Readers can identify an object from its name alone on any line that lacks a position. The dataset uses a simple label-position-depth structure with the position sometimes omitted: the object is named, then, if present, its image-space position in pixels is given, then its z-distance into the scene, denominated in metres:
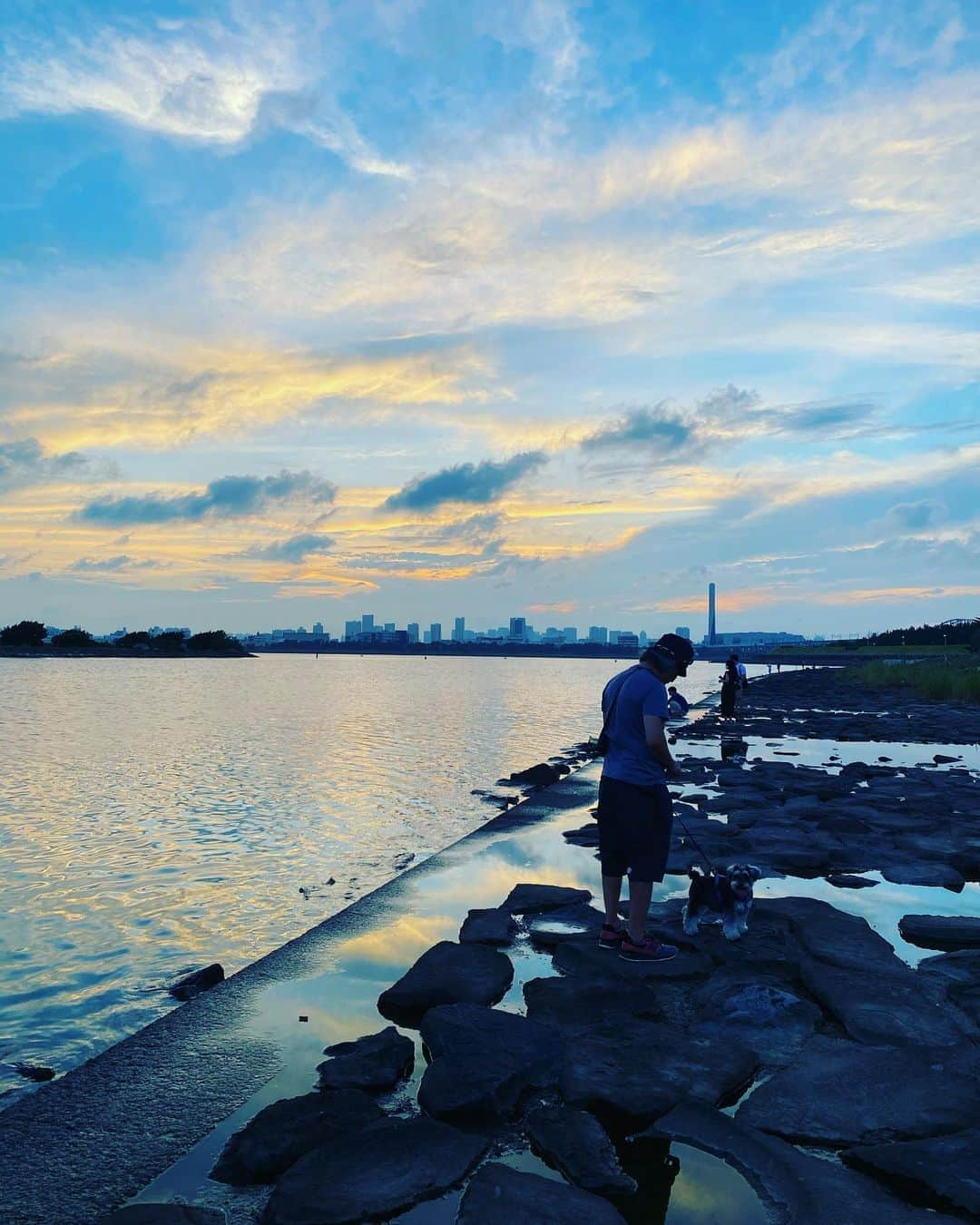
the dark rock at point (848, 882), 9.06
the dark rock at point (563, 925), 7.39
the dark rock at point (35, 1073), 5.63
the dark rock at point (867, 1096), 4.23
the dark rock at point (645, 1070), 4.51
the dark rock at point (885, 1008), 5.38
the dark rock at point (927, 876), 9.10
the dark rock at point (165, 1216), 3.50
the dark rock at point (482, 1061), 4.46
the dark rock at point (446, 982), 5.92
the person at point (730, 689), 29.10
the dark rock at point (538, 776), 17.81
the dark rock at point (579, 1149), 3.84
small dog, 7.19
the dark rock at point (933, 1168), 3.66
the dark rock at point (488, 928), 7.34
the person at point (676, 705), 6.50
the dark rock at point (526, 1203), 3.53
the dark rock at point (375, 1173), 3.61
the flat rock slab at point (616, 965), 6.46
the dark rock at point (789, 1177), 3.59
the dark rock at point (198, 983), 6.88
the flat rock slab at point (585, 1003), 5.62
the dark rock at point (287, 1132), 3.95
